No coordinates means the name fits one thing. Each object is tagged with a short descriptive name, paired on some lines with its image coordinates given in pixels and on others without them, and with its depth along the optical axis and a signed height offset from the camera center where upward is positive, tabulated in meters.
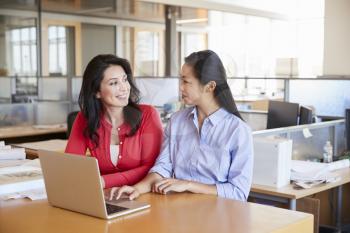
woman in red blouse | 2.41 -0.25
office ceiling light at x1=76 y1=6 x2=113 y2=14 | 9.08 +1.12
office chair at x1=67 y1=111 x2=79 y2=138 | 4.74 -0.45
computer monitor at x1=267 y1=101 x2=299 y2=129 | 3.78 -0.31
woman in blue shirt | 2.12 -0.29
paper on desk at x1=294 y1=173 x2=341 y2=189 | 2.83 -0.62
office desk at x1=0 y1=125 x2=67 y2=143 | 5.12 -0.63
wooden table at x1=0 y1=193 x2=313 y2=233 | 1.53 -0.47
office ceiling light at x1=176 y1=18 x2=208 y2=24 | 10.65 +1.10
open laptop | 1.61 -0.38
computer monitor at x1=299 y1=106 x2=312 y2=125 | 3.67 -0.31
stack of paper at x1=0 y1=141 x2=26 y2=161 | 2.48 -0.41
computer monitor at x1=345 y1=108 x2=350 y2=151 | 3.82 -0.39
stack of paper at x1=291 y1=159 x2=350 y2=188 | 2.90 -0.59
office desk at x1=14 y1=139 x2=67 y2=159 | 3.05 -0.54
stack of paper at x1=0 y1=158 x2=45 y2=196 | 1.96 -0.43
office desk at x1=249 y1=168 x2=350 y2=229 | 2.68 -0.64
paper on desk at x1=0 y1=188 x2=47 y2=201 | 1.92 -0.47
